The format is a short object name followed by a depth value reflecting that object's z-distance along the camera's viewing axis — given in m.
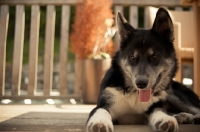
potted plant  3.60
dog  1.62
